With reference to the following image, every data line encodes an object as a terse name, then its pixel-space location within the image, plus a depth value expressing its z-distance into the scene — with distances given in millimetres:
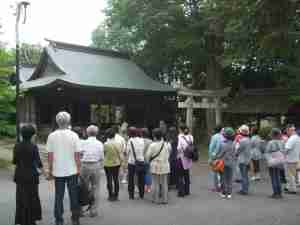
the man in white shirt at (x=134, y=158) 8555
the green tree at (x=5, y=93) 13211
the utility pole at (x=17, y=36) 12695
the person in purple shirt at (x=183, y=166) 8938
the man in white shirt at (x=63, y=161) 6047
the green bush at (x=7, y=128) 13422
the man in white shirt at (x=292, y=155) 9375
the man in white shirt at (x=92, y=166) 6977
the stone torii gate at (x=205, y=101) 20266
